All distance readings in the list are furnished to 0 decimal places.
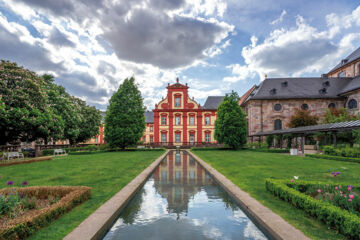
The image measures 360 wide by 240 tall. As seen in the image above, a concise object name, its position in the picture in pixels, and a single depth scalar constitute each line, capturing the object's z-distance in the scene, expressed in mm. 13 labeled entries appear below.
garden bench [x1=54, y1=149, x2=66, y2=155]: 26812
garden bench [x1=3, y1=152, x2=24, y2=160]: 16903
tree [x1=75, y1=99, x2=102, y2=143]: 39281
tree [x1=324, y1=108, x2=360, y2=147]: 26481
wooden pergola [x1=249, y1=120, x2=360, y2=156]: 17220
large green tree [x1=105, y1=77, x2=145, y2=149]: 31853
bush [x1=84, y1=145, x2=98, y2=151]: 31766
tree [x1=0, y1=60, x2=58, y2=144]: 18719
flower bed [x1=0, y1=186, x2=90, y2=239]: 3602
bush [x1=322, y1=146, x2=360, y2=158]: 18016
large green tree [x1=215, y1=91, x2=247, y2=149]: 33344
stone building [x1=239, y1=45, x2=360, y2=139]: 38500
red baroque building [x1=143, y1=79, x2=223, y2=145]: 45969
